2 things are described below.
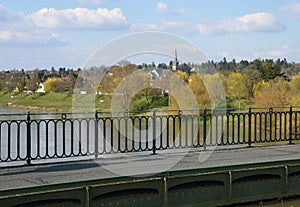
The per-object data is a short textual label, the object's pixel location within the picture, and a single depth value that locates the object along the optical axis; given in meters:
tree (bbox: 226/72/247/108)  35.71
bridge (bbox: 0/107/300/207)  6.29
